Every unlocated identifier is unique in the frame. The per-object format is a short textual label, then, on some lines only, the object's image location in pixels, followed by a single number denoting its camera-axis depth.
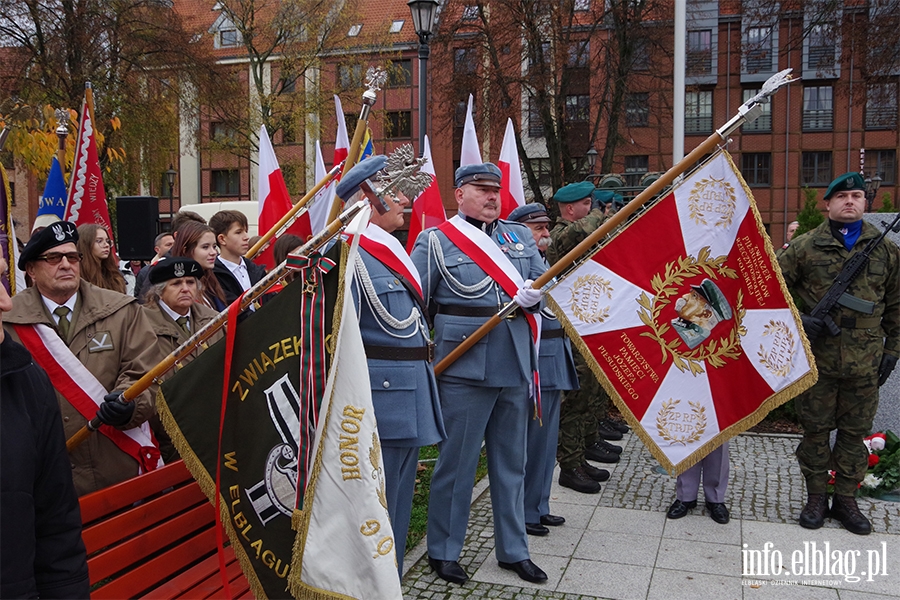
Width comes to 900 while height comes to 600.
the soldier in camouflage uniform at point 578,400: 5.74
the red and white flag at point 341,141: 7.00
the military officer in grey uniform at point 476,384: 4.09
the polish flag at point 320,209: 6.42
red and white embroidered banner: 4.19
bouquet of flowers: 5.44
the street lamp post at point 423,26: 8.96
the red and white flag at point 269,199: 6.85
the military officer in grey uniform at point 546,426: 4.84
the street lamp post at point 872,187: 21.53
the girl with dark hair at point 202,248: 4.84
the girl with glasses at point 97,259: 4.99
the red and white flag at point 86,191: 6.72
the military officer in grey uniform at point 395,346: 3.35
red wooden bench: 2.71
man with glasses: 3.28
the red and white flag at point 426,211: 7.39
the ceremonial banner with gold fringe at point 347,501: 2.54
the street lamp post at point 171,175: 30.03
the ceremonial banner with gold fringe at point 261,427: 2.65
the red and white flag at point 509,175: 7.15
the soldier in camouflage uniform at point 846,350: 4.89
